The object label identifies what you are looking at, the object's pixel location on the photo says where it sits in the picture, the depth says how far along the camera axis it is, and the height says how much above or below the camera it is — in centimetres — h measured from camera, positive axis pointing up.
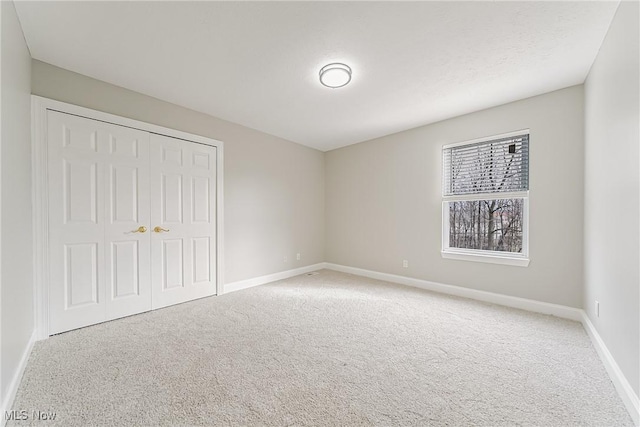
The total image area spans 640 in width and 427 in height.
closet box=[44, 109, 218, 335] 244 -10
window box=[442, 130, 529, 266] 317 +17
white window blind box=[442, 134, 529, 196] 317 +61
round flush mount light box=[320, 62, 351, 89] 238 +130
